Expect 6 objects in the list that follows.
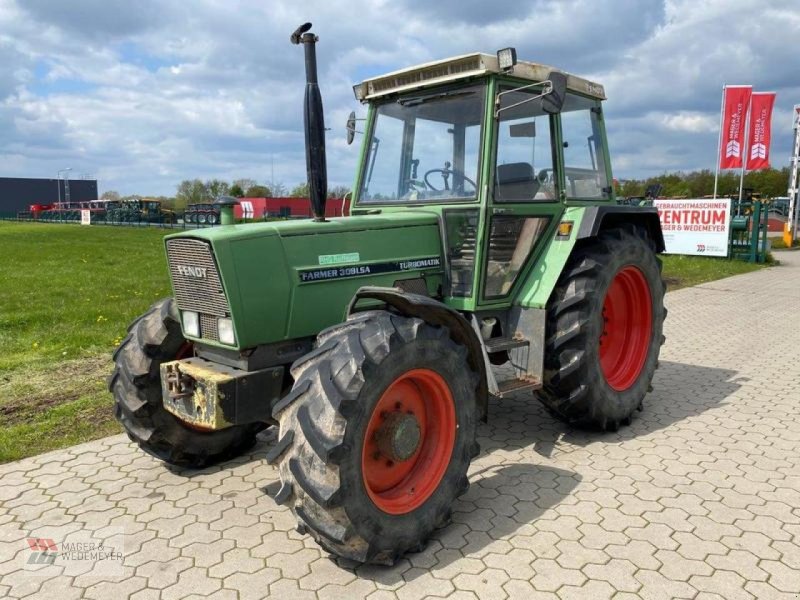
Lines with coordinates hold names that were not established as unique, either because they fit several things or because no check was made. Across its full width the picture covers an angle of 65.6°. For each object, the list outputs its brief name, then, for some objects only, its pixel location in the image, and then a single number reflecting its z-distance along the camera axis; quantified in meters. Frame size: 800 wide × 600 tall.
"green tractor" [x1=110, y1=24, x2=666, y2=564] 2.94
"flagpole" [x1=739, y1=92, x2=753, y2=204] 21.46
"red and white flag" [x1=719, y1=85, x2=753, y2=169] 21.36
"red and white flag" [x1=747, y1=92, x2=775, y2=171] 21.84
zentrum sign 17.62
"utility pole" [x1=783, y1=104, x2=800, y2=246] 23.98
